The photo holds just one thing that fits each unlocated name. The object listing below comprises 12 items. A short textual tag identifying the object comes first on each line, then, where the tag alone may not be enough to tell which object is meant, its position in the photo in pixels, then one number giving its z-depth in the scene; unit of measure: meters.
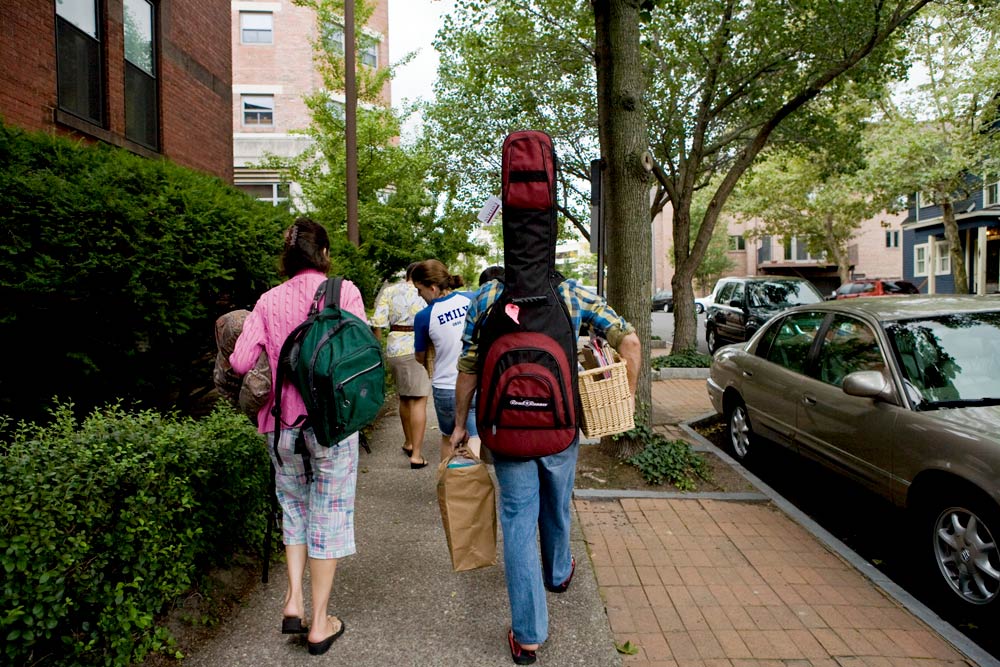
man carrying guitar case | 2.91
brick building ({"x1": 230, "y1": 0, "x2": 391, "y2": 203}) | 27.94
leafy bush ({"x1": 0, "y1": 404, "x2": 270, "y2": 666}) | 2.44
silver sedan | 3.76
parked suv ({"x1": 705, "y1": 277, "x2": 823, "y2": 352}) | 14.48
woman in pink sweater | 3.16
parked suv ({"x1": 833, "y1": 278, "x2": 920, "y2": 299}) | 24.58
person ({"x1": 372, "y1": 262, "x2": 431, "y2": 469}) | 6.22
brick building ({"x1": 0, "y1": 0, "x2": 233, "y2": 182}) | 6.99
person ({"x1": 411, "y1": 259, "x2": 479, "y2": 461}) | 5.34
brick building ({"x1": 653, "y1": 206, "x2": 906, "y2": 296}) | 52.19
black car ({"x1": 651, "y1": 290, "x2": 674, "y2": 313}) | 45.00
